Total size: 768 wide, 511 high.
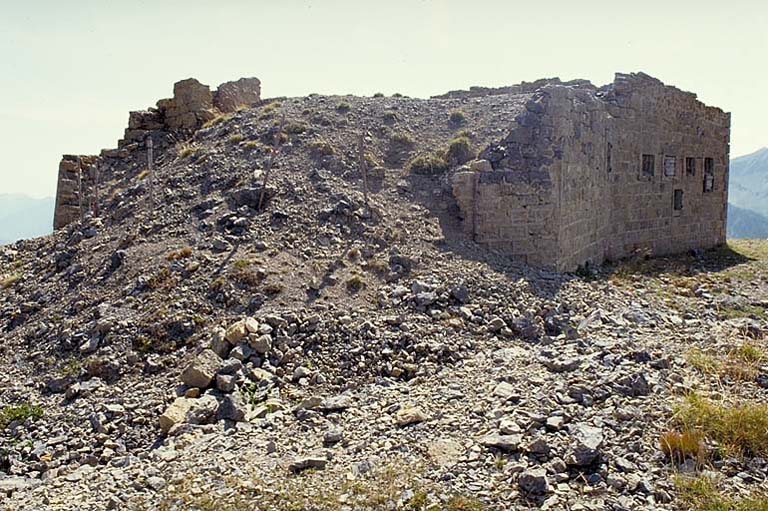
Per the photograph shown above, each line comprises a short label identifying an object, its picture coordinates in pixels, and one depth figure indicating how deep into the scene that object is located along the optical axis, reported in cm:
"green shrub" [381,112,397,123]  1514
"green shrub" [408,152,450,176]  1338
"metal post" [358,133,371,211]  1202
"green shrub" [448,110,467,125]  1509
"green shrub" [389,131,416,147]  1432
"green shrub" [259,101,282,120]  1534
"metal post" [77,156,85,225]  1500
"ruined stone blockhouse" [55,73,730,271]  1221
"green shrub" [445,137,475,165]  1352
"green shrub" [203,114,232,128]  1634
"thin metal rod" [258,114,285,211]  1178
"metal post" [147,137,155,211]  1271
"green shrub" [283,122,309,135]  1412
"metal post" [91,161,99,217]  1425
